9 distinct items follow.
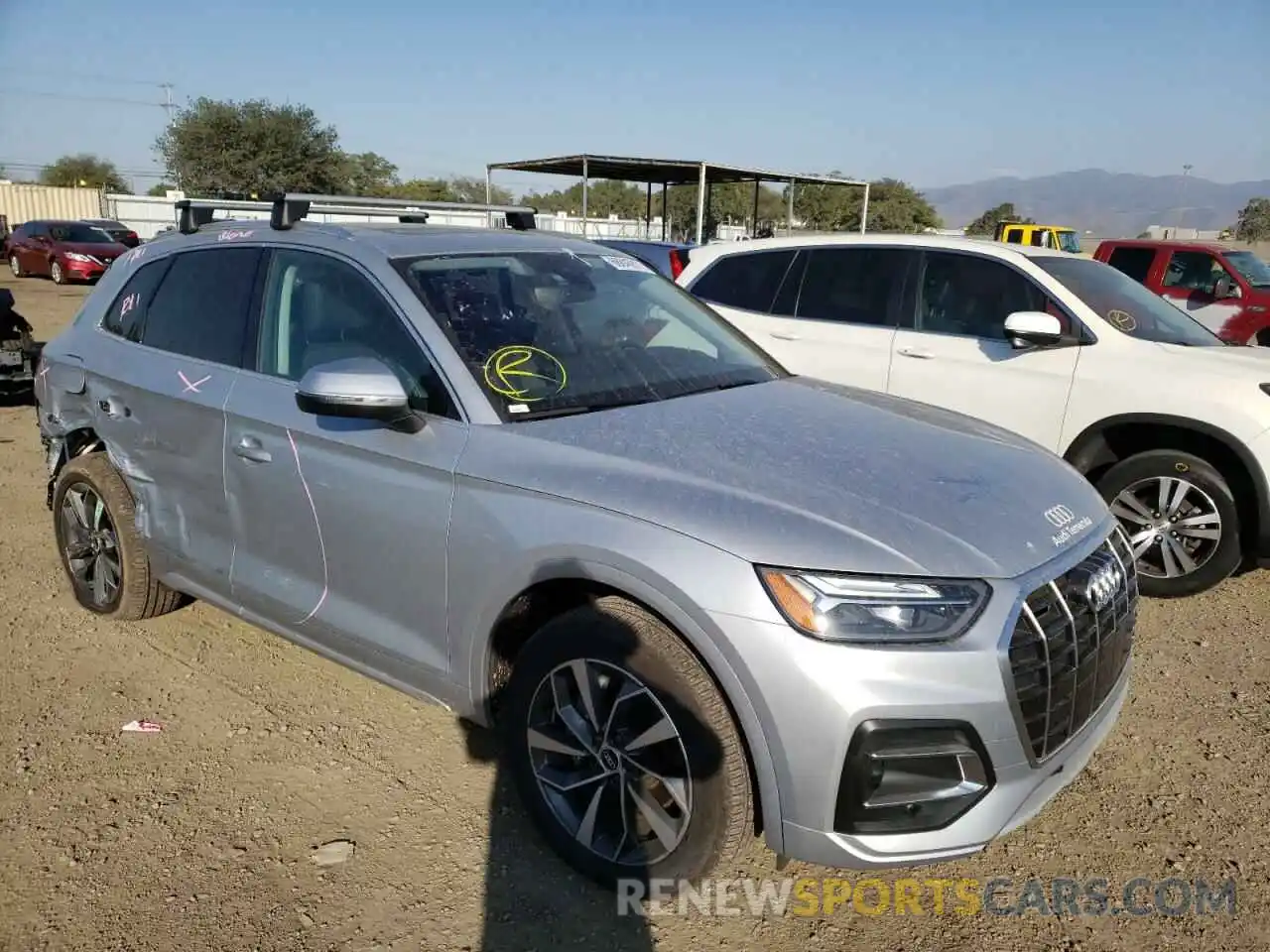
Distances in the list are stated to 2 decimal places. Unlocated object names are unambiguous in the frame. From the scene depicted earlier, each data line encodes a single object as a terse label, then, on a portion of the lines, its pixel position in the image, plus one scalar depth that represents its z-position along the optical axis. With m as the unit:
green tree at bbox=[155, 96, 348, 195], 42.62
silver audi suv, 2.11
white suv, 4.66
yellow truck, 19.06
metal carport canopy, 22.58
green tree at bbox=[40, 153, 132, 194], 67.25
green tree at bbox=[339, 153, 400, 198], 51.38
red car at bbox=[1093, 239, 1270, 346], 11.12
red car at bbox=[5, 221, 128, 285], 22.77
